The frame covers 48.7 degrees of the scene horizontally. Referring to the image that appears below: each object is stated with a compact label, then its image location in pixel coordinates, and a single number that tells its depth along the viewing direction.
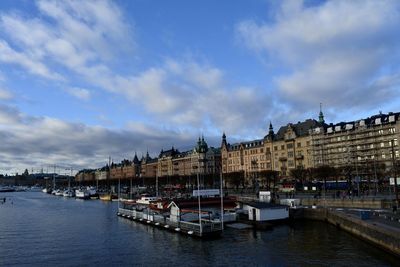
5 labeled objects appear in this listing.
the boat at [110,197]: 177.77
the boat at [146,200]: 127.31
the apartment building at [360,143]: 149.50
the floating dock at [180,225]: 63.47
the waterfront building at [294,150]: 185.62
